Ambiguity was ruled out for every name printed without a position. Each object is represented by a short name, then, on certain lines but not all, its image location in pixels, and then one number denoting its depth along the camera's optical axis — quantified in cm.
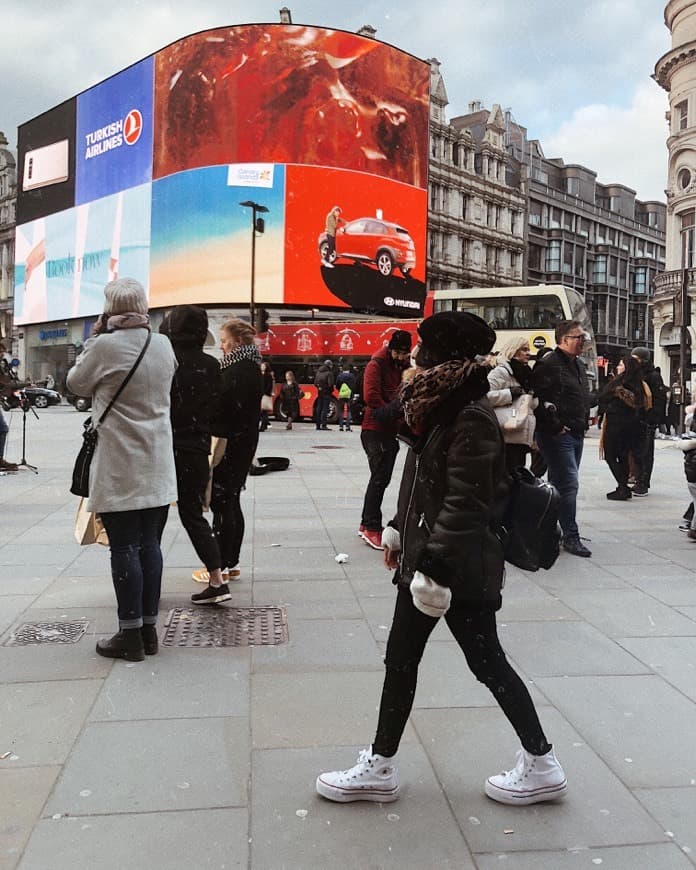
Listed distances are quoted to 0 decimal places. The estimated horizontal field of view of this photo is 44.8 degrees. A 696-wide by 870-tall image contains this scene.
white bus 2472
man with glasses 682
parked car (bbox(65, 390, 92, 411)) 3362
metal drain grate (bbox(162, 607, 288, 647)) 450
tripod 1257
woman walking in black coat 256
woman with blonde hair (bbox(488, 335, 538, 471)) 354
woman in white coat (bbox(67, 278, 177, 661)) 400
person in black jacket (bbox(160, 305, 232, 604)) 486
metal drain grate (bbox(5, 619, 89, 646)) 446
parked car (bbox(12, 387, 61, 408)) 3990
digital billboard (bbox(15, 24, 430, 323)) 4206
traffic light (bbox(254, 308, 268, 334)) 2648
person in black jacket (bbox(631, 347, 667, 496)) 1044
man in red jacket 681
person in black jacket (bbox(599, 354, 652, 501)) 1020
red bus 2786
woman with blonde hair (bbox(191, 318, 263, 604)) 531
